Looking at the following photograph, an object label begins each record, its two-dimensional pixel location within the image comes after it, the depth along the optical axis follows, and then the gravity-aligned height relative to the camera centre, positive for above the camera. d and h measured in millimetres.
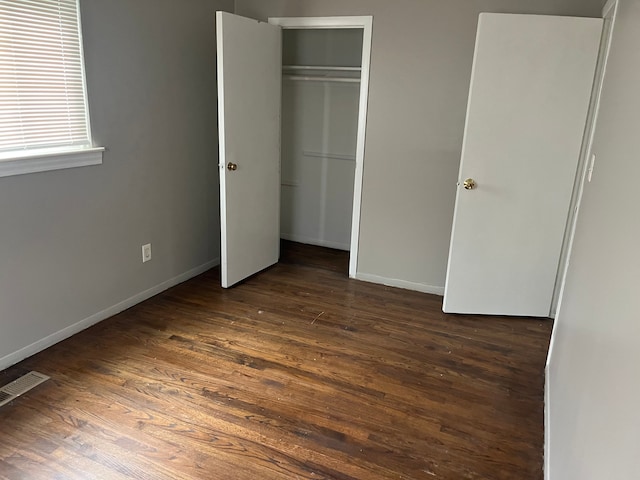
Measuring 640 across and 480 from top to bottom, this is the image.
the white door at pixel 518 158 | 2770 -236
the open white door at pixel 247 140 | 3150 -226
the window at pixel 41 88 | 2273 +49
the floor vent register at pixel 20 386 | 2223 -1319
